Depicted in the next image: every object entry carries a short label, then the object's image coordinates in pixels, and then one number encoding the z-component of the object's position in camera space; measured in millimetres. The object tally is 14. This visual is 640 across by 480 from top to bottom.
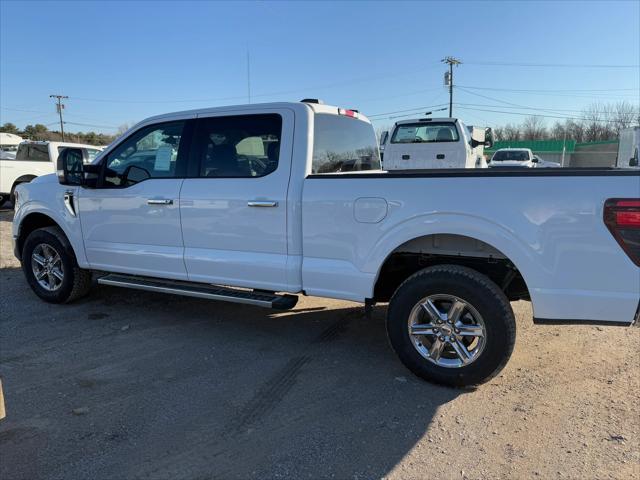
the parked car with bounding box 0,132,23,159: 30219
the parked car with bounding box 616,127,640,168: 19375
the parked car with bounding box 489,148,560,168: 23444
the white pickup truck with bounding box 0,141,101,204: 14000
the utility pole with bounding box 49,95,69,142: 73856
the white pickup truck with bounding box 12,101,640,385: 3096
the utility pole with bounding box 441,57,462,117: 47875
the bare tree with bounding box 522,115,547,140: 74375
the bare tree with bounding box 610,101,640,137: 61750
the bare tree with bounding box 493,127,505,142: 68975
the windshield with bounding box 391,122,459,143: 10242
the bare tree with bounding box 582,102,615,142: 64125
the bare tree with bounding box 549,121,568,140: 71369
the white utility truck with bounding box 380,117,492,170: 9953
